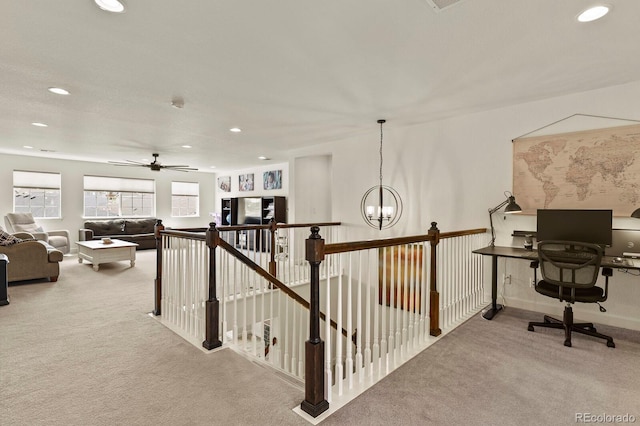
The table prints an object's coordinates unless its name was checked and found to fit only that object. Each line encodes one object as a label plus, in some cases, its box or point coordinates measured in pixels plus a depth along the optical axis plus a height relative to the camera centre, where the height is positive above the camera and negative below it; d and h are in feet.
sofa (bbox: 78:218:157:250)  28.58 -1.90
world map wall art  10.98 +1.43
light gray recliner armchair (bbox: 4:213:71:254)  24.14 -1.54
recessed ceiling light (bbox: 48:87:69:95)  11.46 +4.32
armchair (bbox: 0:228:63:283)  16.44 -2.71
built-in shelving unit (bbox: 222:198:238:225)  32.91 -0.17
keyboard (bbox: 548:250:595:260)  9.39 -1.36
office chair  9.36 -2.01
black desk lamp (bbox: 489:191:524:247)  12.09 +0.08
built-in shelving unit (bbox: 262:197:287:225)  28.27 +0.03
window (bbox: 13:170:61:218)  26.40 +1.36
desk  10.55 -1.57
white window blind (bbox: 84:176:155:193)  29.81 +2.46
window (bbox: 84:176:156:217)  29.94 +1.22
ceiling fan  22.99 +3.18
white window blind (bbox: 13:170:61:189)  26.27 +2.52
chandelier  17.04 +0.17
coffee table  21.03 -2.89
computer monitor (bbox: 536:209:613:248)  10.49 -0.56
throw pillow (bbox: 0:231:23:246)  16.47 -1.58
